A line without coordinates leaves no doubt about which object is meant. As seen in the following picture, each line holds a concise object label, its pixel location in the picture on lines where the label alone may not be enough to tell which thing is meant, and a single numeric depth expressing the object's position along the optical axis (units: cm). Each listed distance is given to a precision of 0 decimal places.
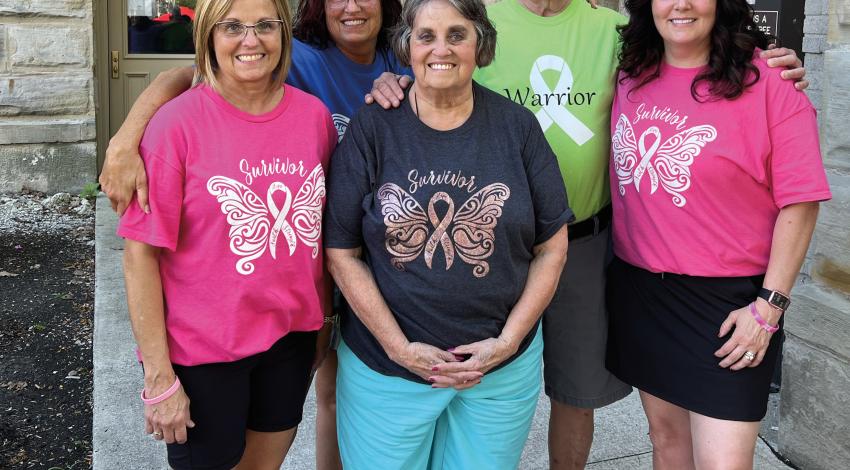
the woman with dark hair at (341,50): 257
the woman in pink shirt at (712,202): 226
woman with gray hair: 221
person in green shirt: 259
